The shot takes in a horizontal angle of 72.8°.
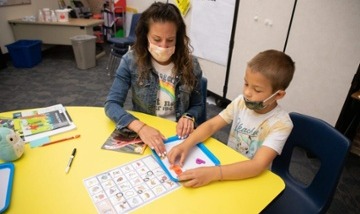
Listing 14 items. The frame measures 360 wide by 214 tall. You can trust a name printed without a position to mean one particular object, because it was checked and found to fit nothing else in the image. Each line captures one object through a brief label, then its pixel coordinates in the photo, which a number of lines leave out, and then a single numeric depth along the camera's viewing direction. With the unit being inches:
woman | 42.6
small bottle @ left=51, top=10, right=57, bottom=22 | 147.8
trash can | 137.0
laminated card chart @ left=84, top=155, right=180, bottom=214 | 25.9
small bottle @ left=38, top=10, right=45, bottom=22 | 147.1
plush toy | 30.0
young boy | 29.6
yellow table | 25.7
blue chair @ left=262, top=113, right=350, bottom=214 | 36.1
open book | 36.8
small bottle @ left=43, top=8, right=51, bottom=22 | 145.4
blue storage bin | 137.1
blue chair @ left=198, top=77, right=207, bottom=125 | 53.2
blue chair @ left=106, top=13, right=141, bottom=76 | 131.7
